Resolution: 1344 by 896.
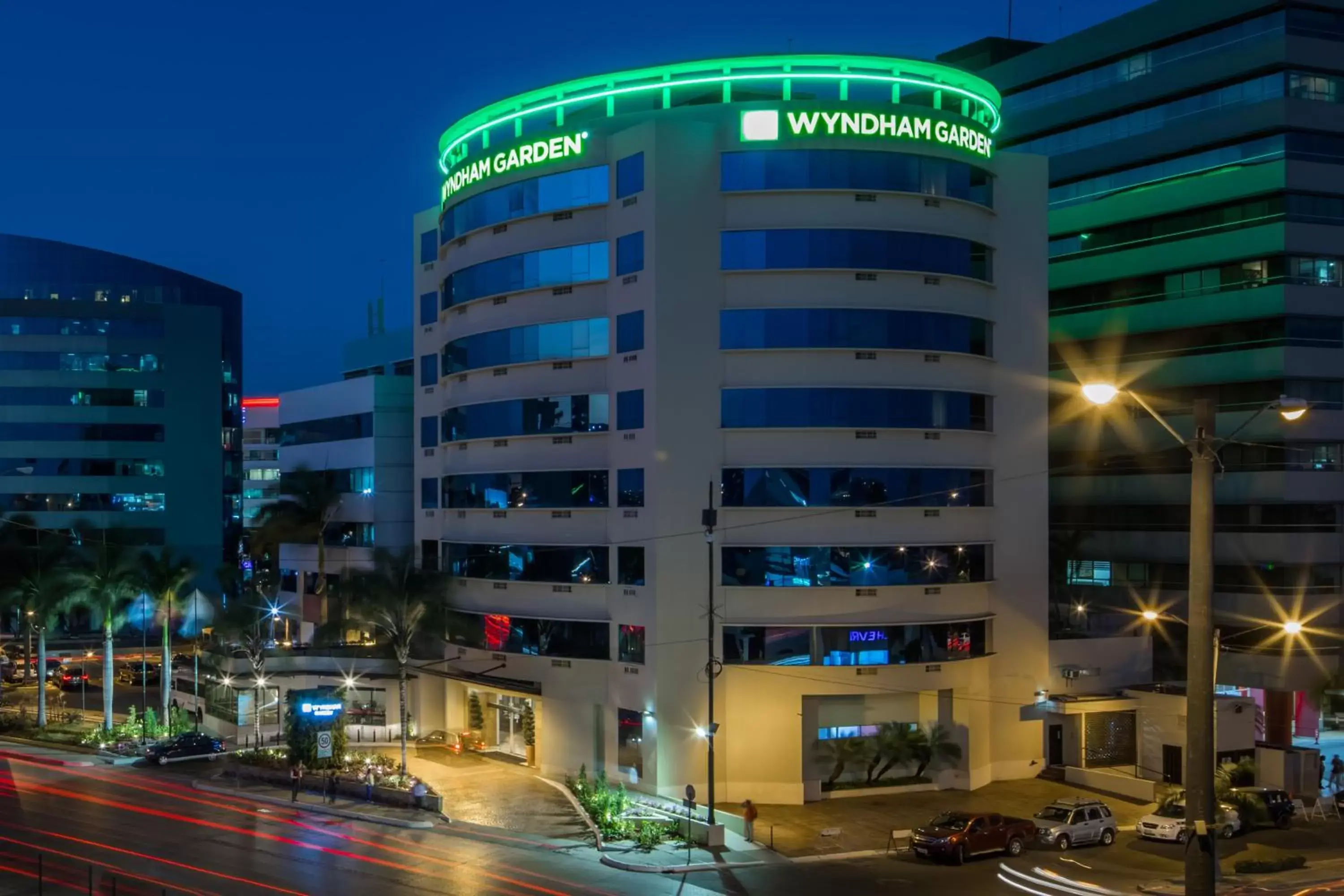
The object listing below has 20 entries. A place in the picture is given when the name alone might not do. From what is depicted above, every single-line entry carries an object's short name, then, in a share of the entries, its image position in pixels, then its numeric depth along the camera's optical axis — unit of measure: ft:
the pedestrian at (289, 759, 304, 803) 157.07
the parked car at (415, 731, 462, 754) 191.11
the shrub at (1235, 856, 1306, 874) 121.29
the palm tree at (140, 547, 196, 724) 211.82
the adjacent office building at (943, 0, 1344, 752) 203.92
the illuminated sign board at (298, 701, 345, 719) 170.71
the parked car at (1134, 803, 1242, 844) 135.33
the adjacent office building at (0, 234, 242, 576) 371.15
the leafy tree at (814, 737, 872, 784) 158.40
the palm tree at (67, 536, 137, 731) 209.56
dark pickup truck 127.54
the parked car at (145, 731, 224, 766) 184.55
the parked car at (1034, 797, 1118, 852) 134.62
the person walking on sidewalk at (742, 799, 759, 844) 137.80
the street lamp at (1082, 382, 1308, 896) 61.62
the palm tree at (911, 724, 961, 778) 160.76
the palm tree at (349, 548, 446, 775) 174.91
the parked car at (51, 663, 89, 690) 271.69
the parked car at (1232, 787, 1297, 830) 144.66
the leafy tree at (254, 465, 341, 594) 241.35
